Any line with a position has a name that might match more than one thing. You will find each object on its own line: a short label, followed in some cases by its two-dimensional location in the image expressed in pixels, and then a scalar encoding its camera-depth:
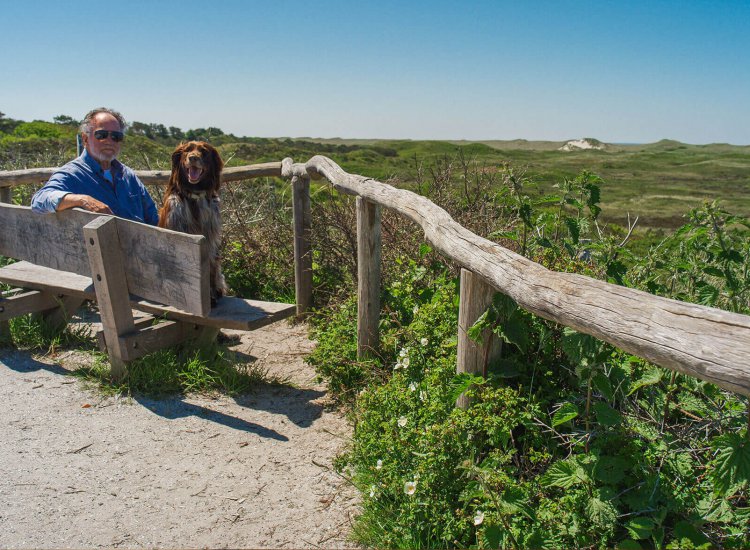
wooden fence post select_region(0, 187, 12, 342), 4.62
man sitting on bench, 3.95
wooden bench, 3.52
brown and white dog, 4.13
